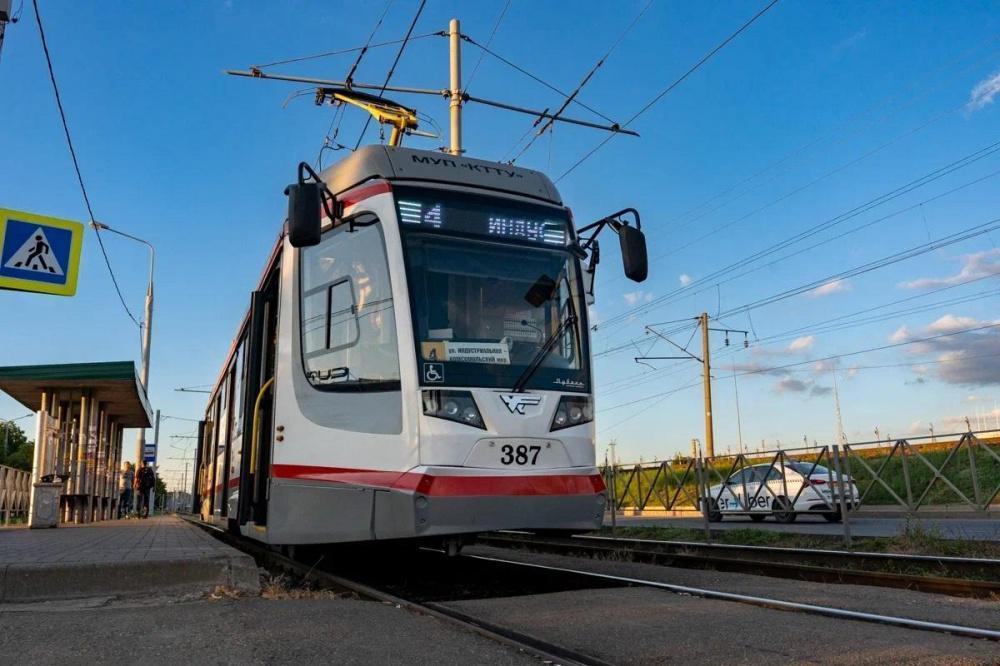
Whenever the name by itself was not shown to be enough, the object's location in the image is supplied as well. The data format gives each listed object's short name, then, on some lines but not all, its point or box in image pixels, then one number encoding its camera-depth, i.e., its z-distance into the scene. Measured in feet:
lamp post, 105.60
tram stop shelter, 51.72
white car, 46.68
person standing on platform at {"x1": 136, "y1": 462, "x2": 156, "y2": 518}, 90.84
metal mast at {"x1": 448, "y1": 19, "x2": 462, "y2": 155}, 50.65
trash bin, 50.85
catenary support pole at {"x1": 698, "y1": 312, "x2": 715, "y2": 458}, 108.88
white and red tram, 18.92
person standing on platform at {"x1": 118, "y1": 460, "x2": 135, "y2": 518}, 108.83
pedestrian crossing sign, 30.30
